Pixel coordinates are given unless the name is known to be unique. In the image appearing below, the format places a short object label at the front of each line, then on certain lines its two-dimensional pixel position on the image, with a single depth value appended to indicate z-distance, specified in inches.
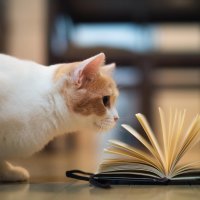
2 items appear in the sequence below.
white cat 38.6
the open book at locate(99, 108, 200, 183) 38.2
